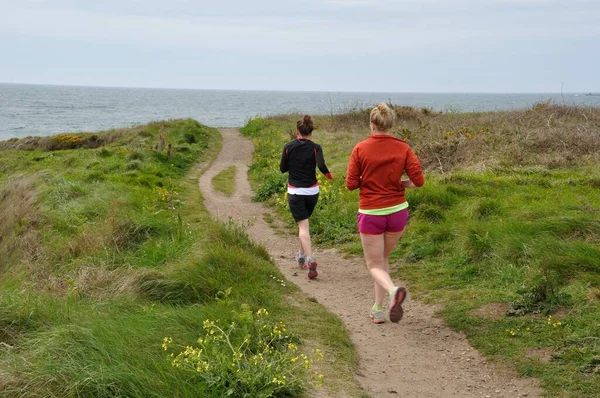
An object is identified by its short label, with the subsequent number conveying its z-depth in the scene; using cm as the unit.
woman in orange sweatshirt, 610
